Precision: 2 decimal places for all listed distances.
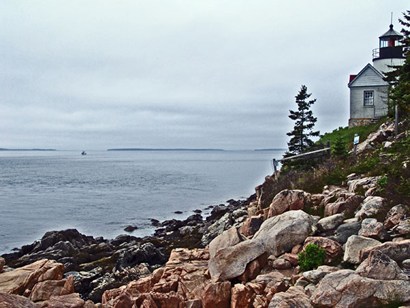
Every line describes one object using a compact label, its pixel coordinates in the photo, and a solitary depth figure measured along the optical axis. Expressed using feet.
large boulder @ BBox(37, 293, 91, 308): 38.60
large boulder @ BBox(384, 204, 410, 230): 41.83
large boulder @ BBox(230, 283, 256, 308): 37.49
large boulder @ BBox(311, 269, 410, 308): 31.37
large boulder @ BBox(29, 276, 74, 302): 44.98
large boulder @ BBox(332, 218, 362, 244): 43.10
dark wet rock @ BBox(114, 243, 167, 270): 72.02
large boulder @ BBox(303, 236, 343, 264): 40.27
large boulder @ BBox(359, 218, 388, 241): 40.93
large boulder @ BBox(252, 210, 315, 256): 44.95
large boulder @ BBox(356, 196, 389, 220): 44.55
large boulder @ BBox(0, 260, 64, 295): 47.03
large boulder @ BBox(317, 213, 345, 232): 46.39
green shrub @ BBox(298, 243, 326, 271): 40.16
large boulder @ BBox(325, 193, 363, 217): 48.19
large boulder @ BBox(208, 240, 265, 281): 41.50
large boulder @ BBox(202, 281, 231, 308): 38.58
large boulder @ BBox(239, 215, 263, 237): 55.26
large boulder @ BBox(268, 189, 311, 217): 54.08
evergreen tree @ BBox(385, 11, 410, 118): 59.62
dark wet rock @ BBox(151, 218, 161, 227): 120.61
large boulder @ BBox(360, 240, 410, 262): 35.92
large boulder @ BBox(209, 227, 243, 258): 48.57
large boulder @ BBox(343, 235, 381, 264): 38.24
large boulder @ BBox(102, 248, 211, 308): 39.65
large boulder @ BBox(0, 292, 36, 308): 35.01
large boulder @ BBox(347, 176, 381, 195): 51.88
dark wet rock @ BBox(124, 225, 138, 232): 113.91
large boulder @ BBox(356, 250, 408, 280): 33.14
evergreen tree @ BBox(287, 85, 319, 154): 97.50
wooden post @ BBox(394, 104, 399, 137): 75.09
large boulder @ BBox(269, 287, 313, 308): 32.53
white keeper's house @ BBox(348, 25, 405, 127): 120.47
